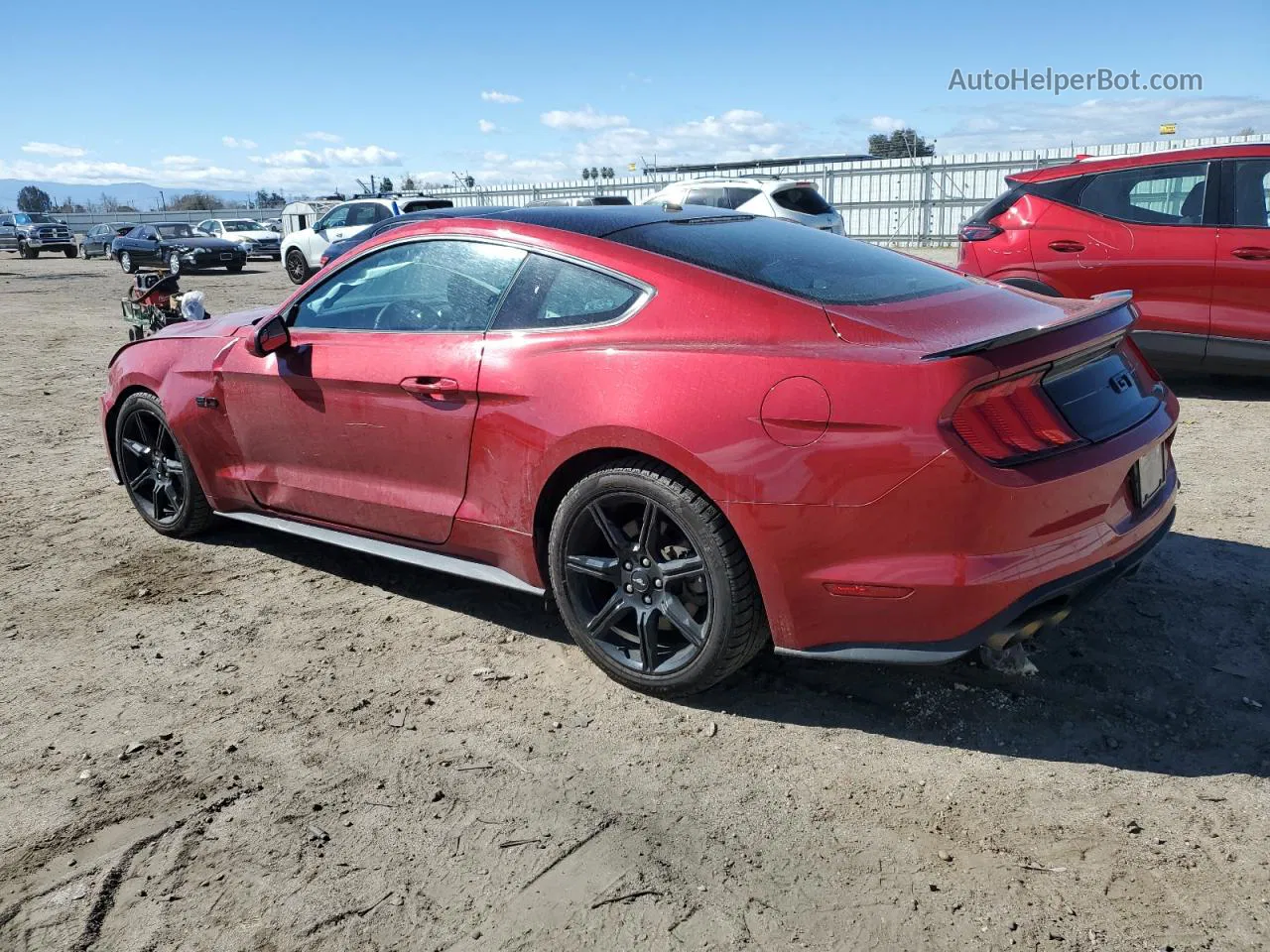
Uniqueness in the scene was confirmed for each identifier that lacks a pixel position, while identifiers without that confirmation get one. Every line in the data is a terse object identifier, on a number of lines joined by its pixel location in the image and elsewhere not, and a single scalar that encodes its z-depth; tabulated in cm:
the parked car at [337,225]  2064
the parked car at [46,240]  3772
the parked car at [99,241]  3631
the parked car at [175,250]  2506
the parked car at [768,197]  1584
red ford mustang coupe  277
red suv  696
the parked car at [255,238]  3078
